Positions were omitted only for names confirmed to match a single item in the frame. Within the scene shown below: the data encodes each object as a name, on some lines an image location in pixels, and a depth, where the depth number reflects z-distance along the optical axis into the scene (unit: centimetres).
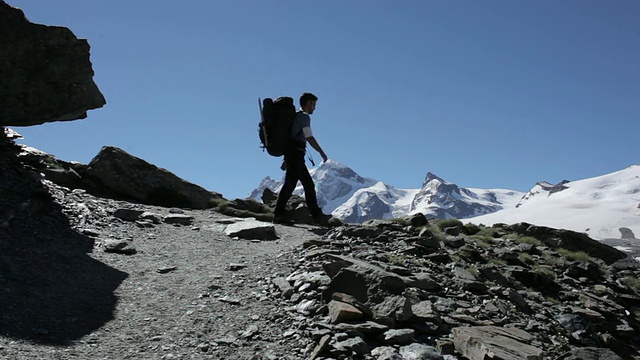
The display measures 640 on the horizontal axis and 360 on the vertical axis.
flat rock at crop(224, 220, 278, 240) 1335
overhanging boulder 1401
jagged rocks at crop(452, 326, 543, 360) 595
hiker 1405
